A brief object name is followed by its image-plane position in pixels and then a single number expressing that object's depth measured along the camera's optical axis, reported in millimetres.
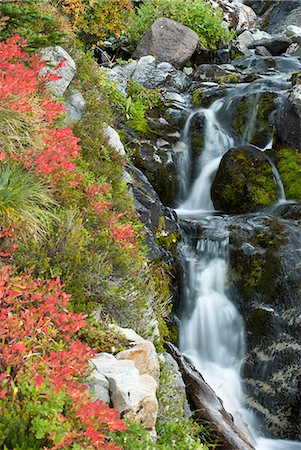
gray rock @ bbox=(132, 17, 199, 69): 17578
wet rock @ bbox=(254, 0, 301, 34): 27094
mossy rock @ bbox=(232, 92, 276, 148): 12875
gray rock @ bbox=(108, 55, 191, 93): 16219
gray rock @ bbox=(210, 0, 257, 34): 24625
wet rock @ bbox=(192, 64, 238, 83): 16422
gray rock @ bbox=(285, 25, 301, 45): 24333
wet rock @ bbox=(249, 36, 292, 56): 21641
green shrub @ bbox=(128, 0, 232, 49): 19234
